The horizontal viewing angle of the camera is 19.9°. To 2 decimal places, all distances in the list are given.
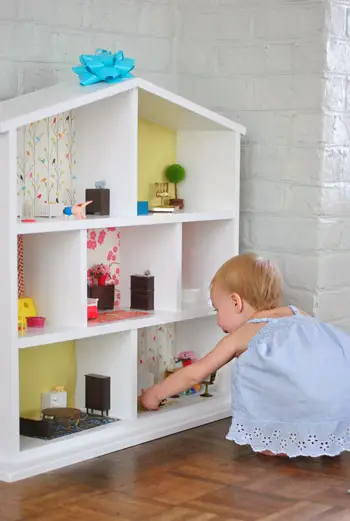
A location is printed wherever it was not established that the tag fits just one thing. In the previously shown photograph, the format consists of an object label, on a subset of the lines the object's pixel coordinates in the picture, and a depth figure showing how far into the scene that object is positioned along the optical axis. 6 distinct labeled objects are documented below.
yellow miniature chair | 2.35
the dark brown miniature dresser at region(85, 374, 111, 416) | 2.59
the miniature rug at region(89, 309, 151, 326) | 2.53
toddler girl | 2.42
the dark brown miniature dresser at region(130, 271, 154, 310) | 2.72
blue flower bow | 2.48
